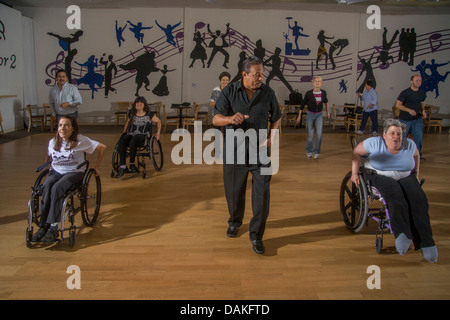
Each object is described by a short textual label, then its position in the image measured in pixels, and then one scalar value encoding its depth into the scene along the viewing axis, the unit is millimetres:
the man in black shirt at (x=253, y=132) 3375
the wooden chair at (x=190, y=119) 10789
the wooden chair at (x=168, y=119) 11123
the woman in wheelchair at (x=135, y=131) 5805
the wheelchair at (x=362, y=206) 3448
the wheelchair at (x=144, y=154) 5824
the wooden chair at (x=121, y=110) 11547
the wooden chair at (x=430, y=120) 11562
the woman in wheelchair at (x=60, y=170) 3402
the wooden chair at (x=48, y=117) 10500
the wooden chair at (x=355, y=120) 11367
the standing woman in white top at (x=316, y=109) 7020
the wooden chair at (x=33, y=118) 10203
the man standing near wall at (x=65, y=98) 6160
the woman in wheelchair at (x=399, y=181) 3213
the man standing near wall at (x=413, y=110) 6570
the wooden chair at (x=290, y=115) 12086
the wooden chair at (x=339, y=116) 11898
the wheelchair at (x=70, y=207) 3390
